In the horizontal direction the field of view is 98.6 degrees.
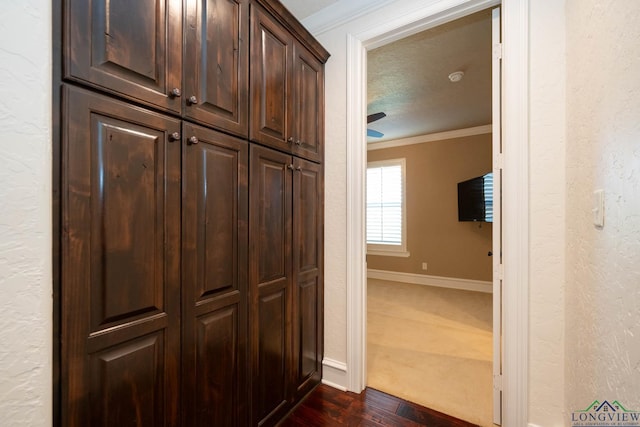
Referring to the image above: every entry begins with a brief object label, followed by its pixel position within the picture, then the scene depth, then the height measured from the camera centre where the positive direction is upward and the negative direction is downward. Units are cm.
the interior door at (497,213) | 158 +1
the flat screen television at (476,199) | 383 +22
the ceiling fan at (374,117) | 324 +115
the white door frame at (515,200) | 147 +8
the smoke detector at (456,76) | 276 +141
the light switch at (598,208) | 96 +2
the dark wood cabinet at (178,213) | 83 +0
